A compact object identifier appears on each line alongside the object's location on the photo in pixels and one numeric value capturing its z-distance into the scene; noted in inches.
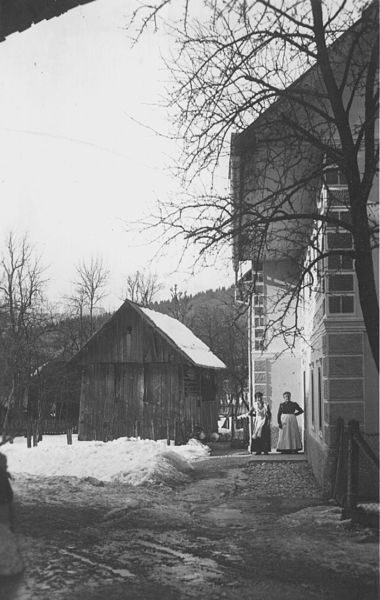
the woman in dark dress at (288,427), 755.4
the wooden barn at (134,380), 1081.4
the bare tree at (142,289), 2199.8
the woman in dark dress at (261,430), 783.1
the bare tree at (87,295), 1038.4
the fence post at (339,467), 393.7
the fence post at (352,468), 339.3
